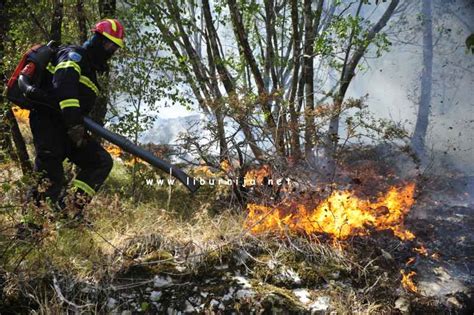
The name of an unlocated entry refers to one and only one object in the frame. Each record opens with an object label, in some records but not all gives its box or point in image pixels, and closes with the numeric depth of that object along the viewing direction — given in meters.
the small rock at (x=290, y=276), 4.26
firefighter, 4.38
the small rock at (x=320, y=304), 3.94
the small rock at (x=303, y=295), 4.04
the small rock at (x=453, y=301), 4.20
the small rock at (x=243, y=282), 4.09
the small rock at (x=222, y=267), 4.29
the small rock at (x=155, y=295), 3.91
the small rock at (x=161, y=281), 4.01
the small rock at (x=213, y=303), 3.86
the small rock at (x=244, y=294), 3.95
